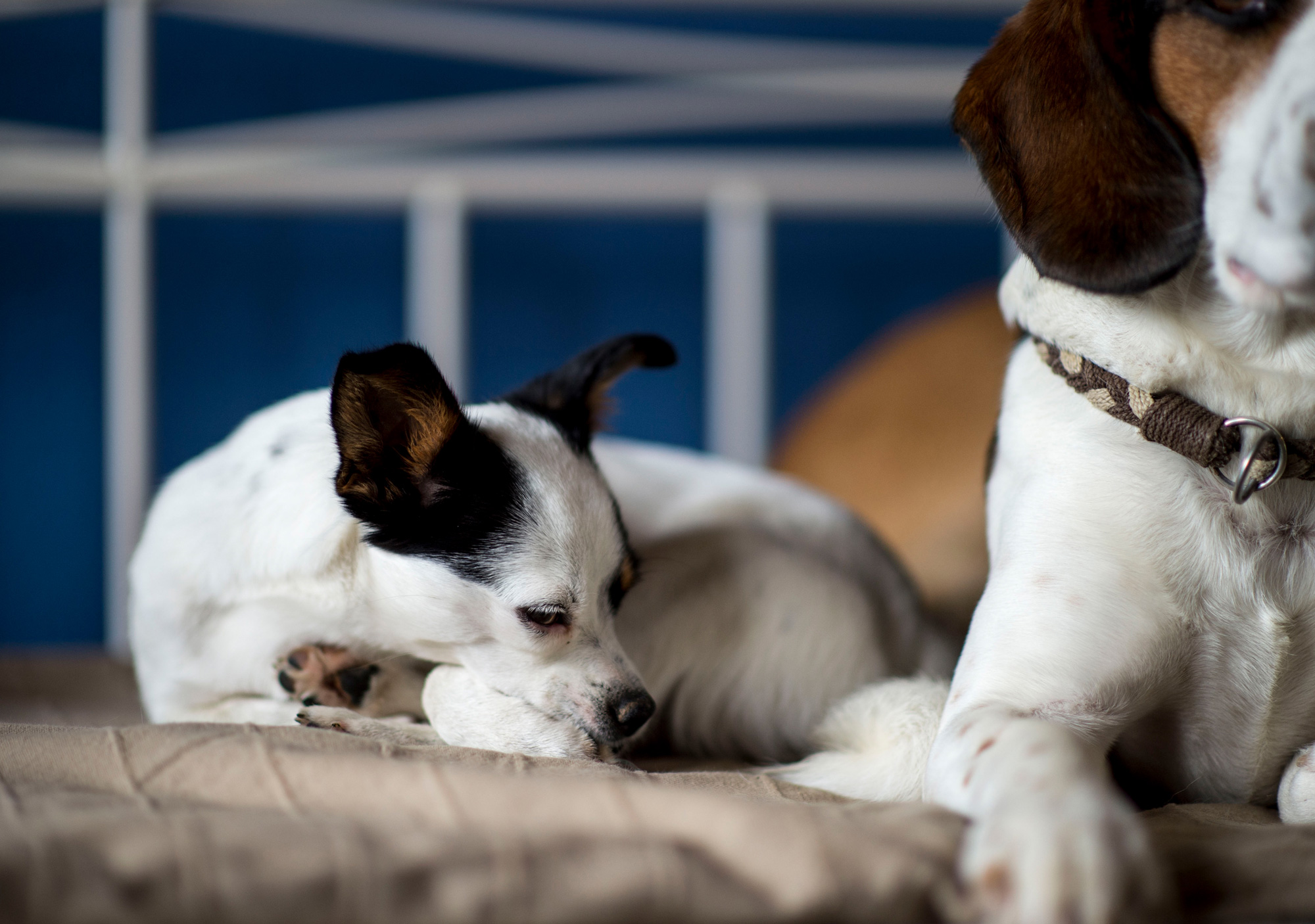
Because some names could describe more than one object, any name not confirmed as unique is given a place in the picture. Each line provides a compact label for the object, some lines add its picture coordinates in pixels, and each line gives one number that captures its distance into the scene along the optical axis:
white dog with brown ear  0.83
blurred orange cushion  2.28
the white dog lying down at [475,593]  1.05
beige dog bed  0.57
